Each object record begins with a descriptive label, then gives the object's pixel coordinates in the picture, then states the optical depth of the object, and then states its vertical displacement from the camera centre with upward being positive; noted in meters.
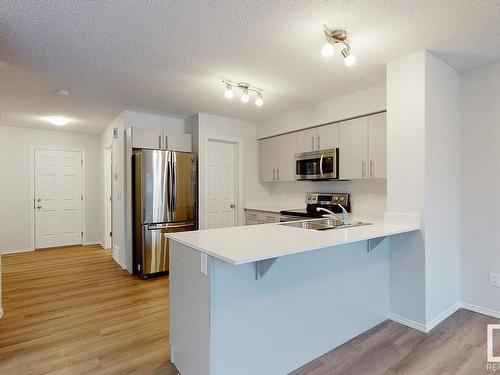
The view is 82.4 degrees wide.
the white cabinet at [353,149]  3.41 +0.46
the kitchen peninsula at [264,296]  1.54 -0.70
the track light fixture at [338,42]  1.97 +1.10
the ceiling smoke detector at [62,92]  3.31 +1.13
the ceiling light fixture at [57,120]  4.59 +1.14
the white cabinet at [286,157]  4.35 +0.47
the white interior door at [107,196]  5.59 -0.16
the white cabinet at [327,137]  3.73 +0.67
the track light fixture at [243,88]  3.00 +1.11
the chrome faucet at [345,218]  2.56 -0.29
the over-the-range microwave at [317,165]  3.70 +0.29
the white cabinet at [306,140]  4.03 +0.67
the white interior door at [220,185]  4.52 +0.03
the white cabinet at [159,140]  4.02 +0.70
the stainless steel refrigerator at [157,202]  3.82 -0.21
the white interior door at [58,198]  5.56 -0.19
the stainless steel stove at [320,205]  3.78 -0.26
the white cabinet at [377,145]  3.21 +0.47
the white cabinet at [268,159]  4.68 +0.47
